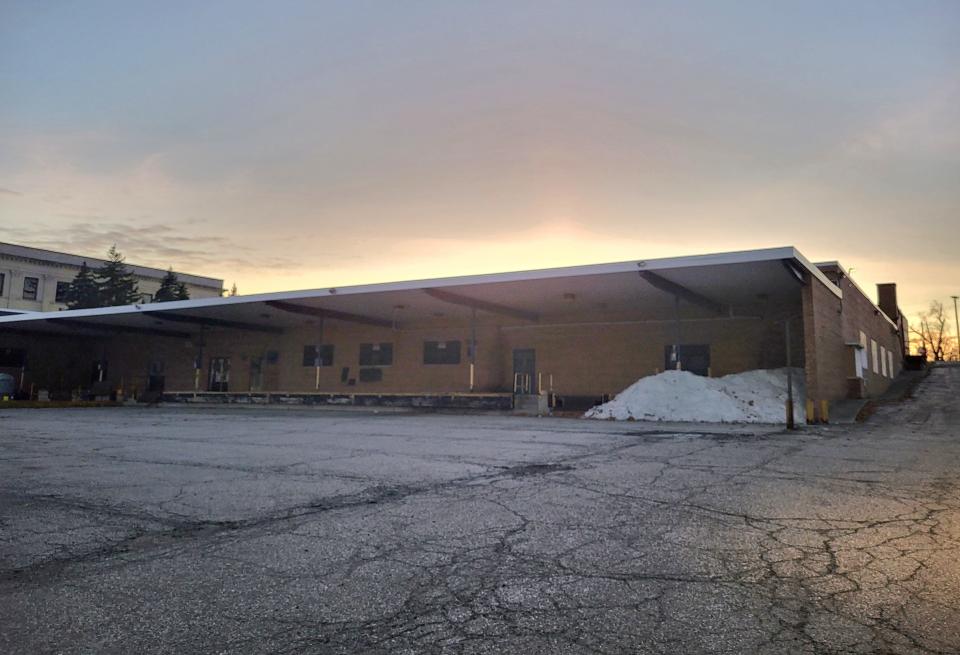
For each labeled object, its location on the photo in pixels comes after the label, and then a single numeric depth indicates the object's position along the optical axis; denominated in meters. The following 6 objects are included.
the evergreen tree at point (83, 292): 68.81
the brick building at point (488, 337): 22.66
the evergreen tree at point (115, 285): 70.25
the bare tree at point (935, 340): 96.88
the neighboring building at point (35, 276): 65.83
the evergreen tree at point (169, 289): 75.00
